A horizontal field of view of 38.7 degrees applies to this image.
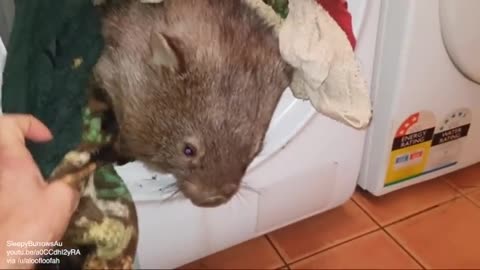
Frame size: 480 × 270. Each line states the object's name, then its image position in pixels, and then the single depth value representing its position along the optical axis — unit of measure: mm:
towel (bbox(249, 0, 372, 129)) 786
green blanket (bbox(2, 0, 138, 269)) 749
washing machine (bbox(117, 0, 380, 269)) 994
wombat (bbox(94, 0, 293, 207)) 767
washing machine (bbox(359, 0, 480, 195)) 1048
